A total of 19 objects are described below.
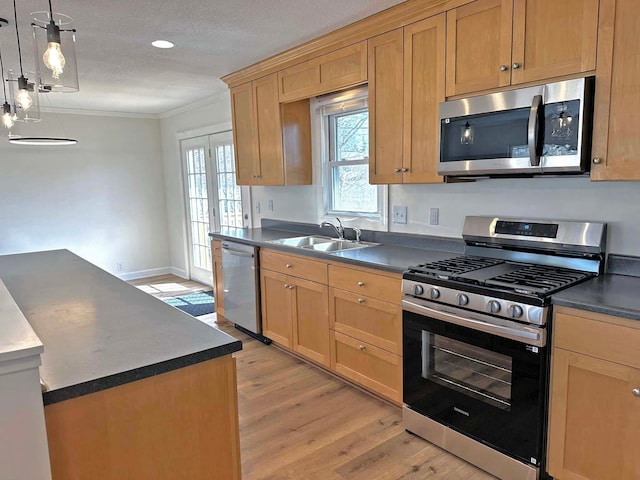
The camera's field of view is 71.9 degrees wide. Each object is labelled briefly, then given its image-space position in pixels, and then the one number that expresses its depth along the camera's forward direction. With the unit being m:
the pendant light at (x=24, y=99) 2.27
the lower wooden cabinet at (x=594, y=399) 1.63
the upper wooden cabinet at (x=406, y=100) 2.51
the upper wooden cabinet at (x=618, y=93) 1.78
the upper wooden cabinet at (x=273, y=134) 3.75
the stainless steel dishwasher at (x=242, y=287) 3.70
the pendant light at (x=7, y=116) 2.75
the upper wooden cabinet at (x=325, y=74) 2.96
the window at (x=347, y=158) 3.41
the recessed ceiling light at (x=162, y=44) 3.08
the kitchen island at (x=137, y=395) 1.10
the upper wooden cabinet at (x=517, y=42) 1.92
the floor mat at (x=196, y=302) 4.81
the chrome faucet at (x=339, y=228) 3.60
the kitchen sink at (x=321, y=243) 3.44
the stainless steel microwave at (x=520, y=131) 1.93
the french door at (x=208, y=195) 5.16
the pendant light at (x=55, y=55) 1.58
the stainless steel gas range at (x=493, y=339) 1.88
